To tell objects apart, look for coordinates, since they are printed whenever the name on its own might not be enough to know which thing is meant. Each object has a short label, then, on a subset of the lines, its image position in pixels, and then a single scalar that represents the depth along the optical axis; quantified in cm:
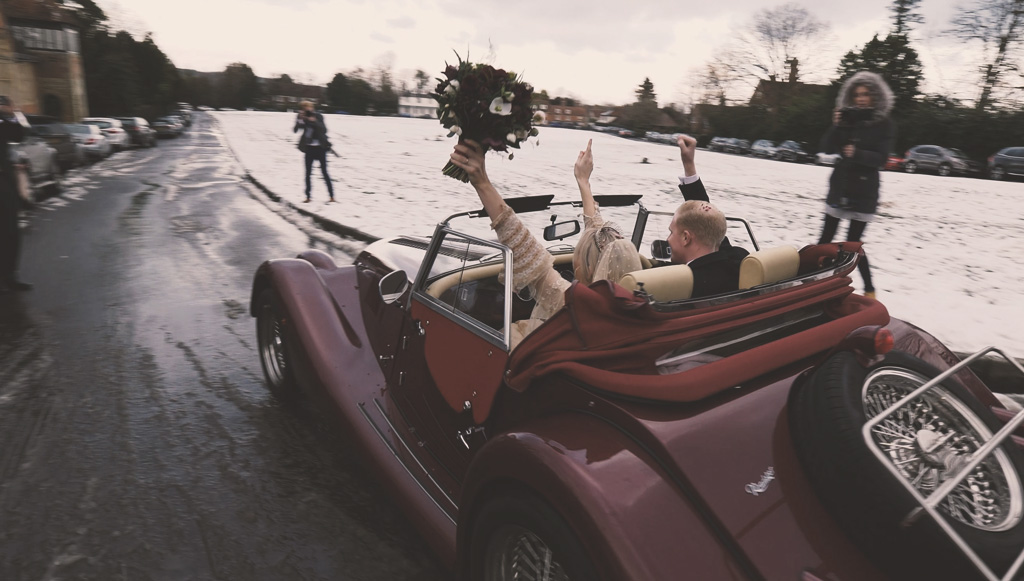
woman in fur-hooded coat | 488
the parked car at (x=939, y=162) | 2525
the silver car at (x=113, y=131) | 2398
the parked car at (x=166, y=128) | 3703
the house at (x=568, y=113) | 12622
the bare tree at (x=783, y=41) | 4722
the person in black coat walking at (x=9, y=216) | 584
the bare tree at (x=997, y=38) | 3022
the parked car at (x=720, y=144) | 4063
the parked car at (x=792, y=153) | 3297
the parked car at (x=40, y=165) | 1134
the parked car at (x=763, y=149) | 3662
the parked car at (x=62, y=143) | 1582
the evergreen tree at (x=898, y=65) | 3497
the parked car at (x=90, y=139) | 1970
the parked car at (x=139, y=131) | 2825
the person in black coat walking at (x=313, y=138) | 1170
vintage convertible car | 149
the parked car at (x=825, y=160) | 2833
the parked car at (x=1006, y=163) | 2202
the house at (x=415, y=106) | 10406
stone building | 4769
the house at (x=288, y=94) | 10950
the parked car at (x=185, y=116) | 5717
